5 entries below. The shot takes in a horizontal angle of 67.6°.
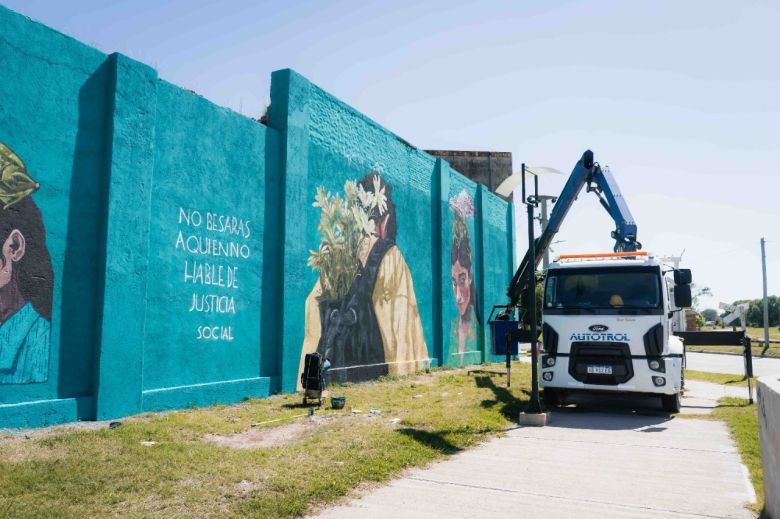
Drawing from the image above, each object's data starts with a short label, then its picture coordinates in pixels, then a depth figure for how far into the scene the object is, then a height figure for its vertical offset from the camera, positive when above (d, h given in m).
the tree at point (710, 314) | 165.00 -1.88
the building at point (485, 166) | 38.47 +9.33
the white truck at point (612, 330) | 10.40 -0.41
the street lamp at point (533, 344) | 9.63 -0.64
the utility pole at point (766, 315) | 38.33 -0.52
